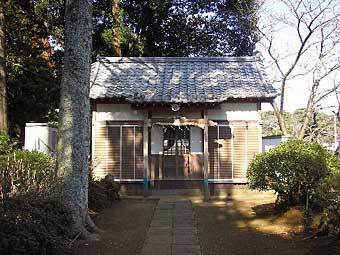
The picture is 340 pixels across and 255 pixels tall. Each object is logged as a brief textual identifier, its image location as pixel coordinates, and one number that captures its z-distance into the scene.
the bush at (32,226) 4.99
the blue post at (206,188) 13.82
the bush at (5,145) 12.99
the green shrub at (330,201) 6.90
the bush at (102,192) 11.23
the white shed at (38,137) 14.64
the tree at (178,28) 22.31
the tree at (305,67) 19.08
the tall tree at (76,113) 7.79
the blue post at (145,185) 14.05
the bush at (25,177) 7.43
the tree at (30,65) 19.44
